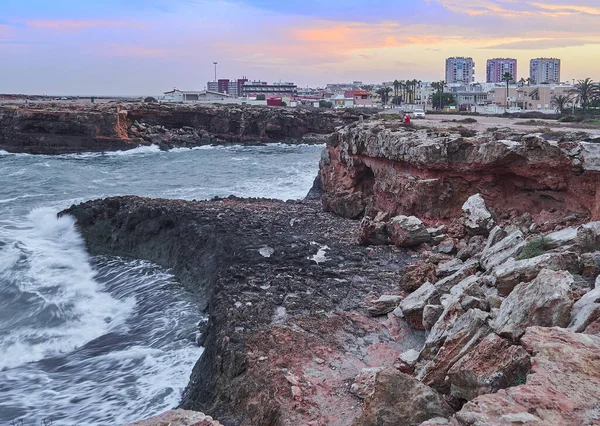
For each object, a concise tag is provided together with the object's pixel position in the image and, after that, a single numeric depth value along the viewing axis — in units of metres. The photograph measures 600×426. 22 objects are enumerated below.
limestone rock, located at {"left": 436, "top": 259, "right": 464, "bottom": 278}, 12.50
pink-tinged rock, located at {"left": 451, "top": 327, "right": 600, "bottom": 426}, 5.00
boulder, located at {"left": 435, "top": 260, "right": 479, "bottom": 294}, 10.78
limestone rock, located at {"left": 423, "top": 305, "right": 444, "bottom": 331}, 9.95
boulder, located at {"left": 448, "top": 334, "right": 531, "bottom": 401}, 5.91
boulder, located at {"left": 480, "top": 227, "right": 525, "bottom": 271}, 10.73
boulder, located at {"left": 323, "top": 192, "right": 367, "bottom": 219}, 22.44
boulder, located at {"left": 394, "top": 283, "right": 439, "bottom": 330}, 10.67
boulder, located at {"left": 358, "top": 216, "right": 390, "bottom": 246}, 17.12
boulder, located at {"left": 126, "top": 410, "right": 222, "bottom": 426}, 5.71
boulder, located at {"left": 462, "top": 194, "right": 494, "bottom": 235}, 15.18
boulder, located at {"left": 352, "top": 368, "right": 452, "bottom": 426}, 6.18
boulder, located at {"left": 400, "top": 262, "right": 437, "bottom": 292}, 12.55
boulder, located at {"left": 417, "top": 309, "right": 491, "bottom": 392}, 6.99
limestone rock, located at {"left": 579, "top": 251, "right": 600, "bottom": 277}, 8.88
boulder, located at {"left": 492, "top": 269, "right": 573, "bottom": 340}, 6.92
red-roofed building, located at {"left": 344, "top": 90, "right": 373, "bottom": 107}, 119.38
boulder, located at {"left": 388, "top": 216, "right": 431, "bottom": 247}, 16.41
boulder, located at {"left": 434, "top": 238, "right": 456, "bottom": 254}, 15.34
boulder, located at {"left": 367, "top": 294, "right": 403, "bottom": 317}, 11.83
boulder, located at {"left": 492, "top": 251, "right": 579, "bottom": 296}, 8.82
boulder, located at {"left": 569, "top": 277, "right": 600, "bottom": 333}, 6.66
